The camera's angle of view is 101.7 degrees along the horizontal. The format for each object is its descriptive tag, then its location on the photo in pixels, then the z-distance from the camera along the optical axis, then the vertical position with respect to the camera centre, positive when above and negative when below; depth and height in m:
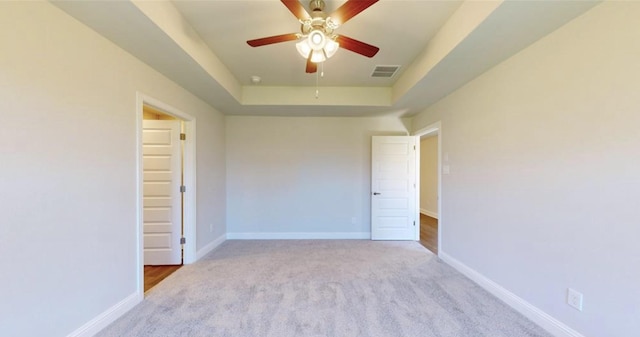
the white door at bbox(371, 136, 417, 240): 4.87 -0.34
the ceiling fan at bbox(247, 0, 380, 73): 1.75 +1.03
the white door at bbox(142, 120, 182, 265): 3.56 -0.26
